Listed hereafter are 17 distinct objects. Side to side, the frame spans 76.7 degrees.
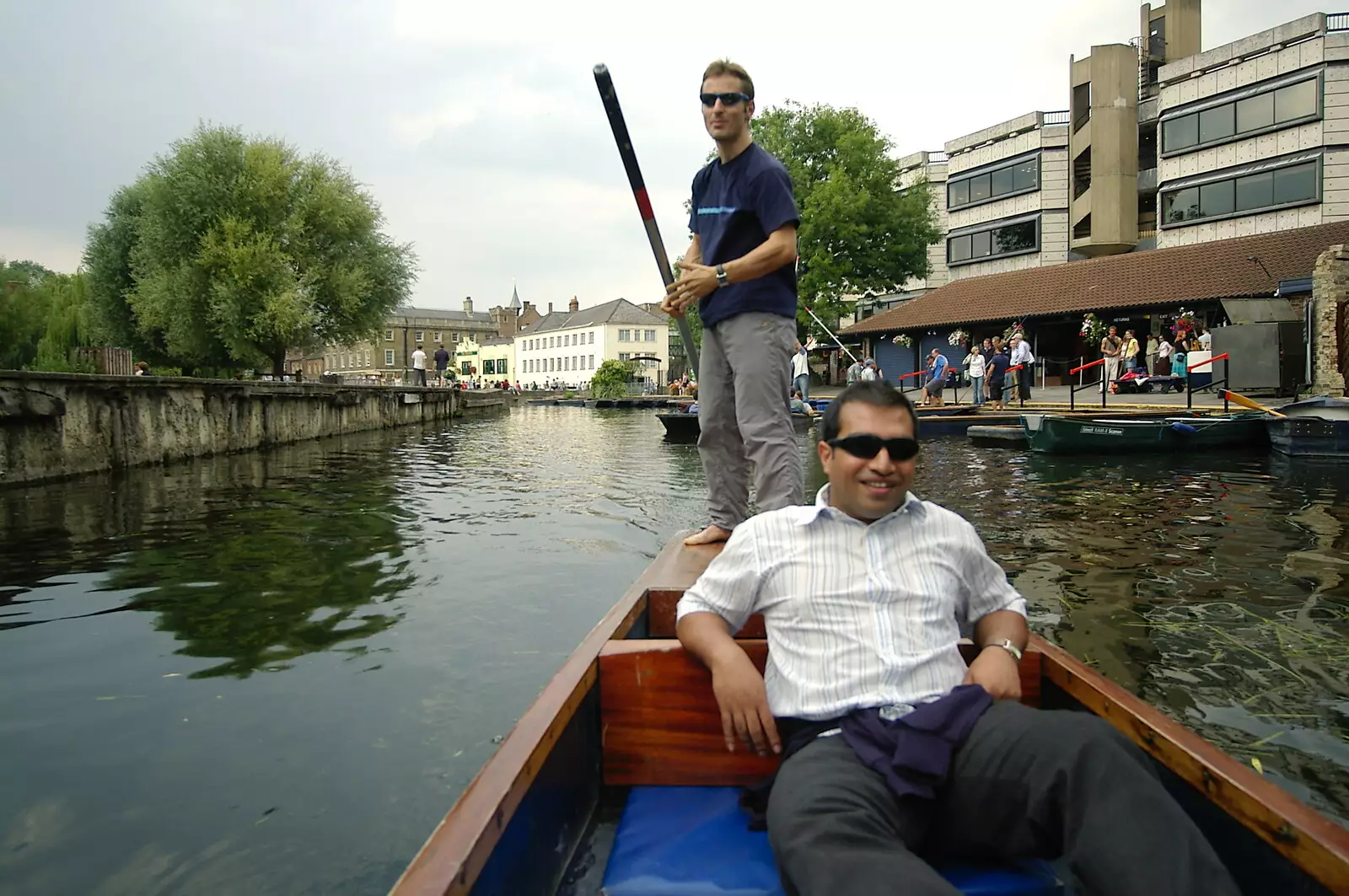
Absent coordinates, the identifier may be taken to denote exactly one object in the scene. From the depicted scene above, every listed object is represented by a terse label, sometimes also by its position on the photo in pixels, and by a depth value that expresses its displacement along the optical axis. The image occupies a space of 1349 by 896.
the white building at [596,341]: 75.38
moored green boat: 12.97
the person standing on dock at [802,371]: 22.92
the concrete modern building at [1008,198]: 33.00
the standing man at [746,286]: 3.17
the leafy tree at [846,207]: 33.38
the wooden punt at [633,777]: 1.27
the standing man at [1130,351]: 21.59
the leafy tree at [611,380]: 49.53
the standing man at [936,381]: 21.59
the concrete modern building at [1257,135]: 25.09
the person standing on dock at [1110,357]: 20.34
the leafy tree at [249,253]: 27.55
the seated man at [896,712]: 1.31
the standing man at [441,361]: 35.25
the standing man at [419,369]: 34.41
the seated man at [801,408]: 18.88
